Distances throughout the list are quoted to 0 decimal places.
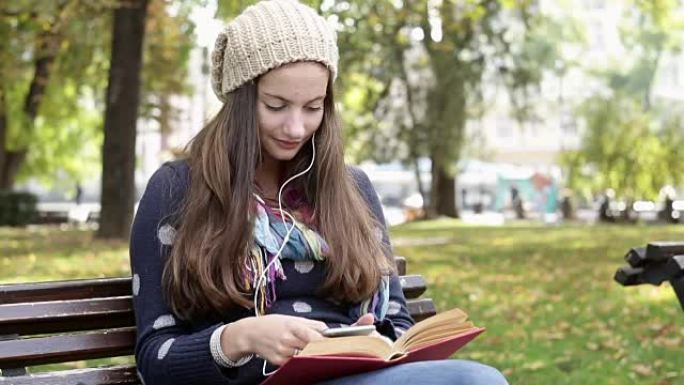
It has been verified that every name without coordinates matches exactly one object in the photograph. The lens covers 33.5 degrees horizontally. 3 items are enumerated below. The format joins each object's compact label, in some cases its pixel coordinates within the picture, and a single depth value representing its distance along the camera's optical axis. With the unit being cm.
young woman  261
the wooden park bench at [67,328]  272
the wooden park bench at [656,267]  414
